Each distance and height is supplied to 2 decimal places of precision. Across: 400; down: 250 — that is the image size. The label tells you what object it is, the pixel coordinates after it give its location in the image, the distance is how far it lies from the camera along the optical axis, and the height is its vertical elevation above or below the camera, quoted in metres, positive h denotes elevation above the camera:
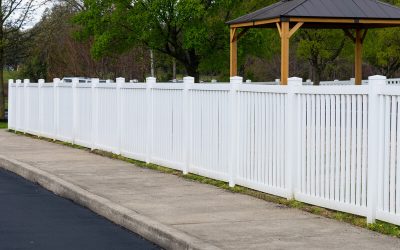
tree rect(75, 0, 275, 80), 34.19 +2.01
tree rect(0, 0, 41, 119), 32.53 +2.01
